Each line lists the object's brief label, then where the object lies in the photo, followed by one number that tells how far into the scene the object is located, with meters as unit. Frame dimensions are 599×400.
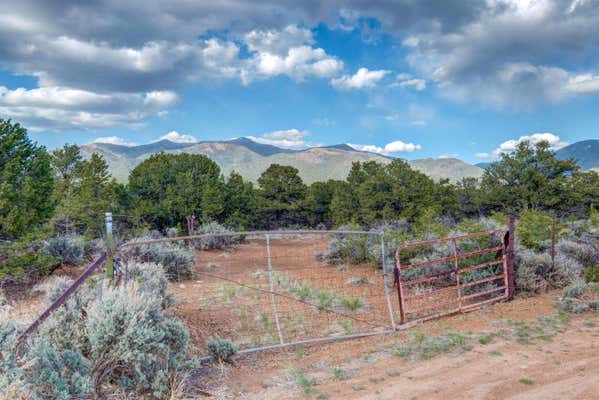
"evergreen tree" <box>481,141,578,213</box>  19.16
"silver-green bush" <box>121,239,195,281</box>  11.64
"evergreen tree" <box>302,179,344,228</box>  26.02
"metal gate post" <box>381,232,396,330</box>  6.99
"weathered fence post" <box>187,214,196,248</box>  18.91
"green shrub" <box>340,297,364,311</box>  8.49
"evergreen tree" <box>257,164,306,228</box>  25.95
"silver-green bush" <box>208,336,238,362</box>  5.65
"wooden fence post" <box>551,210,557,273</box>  9.61
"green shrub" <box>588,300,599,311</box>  7.93
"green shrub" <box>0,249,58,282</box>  9.07
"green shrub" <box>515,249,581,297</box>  9.37
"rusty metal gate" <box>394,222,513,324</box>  7.92
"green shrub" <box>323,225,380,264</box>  14.09
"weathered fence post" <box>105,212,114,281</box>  5.22
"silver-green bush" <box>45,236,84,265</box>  12.10
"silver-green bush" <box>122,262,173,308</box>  6.89
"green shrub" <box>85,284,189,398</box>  4.37
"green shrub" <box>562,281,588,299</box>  8.70
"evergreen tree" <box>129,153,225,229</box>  20.38
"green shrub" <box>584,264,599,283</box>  9.33
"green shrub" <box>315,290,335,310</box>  8.52
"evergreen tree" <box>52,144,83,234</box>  16.77
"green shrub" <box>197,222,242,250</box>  19.31
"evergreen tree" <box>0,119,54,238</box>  9.34
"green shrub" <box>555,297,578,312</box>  8.00
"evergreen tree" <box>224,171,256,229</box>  22.47
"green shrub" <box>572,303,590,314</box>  7.79
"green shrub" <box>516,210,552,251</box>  11.31
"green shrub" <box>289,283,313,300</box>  9.15
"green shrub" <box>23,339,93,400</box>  3.75
